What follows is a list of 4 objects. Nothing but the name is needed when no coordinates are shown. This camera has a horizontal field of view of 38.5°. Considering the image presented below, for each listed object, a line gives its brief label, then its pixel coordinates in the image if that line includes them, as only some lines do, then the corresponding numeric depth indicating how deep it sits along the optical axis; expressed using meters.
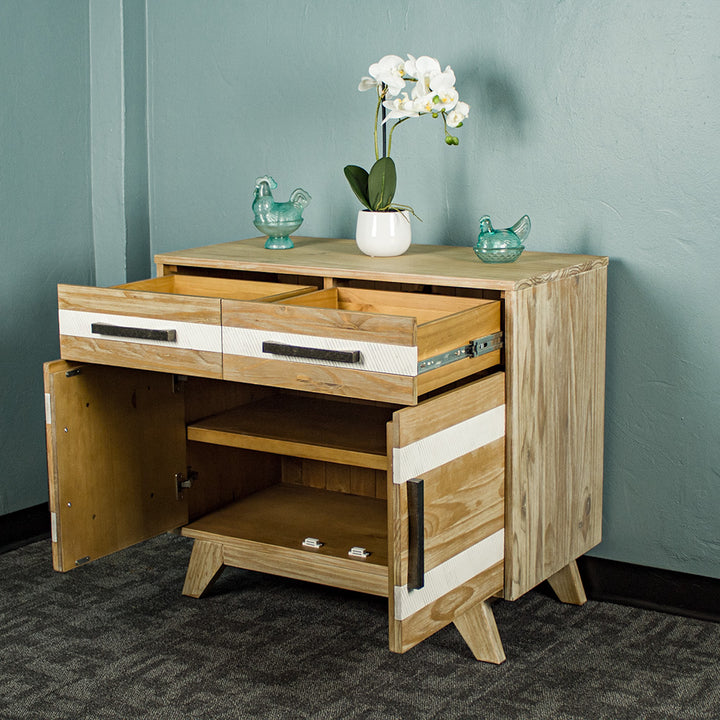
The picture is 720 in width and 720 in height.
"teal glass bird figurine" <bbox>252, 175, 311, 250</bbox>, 2.26
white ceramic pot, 2.16
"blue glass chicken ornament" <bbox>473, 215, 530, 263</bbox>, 2.02
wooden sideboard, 1.72
